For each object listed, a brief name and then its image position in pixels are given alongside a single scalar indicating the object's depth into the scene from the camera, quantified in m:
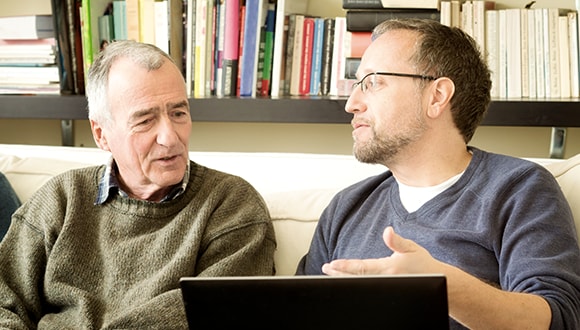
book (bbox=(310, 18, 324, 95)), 2.65
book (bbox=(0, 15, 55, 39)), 2.82
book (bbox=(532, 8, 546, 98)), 2.48
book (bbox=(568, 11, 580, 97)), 2.46
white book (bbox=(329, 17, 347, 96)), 2.63
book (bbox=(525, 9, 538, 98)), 2.49
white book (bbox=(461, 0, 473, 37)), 2.51
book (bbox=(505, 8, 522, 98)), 2.50
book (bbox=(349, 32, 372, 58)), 2.57
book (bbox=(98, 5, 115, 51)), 2.81
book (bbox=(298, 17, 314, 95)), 2.66
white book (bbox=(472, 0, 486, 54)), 2.51
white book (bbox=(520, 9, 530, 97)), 2.49
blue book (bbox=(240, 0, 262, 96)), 2.63
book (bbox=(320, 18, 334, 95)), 2.65
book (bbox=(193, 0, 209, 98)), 2.69
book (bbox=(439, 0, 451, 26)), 2.49
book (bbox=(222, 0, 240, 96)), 2.65
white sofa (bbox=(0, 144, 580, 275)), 1.92
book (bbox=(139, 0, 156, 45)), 2.76
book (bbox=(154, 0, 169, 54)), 2.72
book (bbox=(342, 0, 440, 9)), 2.49
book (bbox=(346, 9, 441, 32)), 2.51
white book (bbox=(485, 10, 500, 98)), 2.51
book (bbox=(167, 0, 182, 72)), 2.70
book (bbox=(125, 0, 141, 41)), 2.77
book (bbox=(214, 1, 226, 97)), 2.68
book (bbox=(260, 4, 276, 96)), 2.66
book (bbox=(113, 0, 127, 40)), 2.79
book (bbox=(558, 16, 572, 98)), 2.47
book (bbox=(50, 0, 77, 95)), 2.79
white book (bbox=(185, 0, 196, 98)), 2.71
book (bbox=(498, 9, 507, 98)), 2.50
